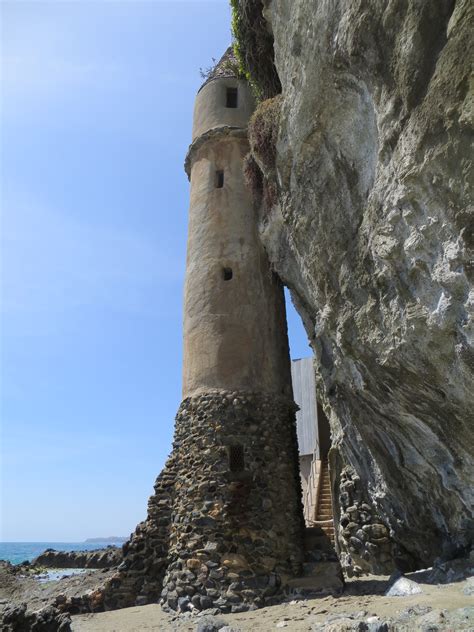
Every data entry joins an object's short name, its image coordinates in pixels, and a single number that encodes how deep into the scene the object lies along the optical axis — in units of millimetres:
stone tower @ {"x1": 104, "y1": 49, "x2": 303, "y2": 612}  9594
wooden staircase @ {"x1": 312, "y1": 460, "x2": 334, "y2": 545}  13219
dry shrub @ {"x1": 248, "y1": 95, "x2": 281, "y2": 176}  8898
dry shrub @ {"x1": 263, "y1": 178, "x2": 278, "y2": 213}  10312
